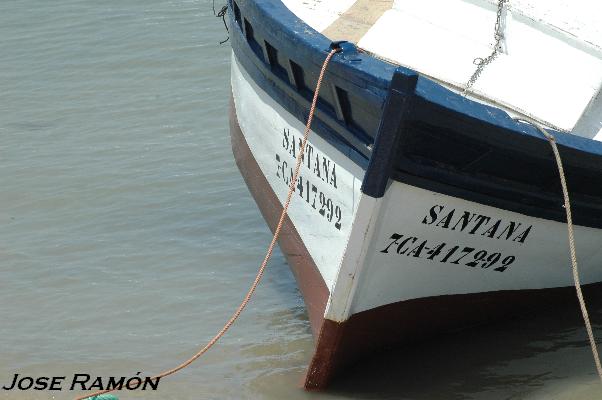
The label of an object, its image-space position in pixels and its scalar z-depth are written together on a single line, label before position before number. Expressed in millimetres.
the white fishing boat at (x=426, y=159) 10023
